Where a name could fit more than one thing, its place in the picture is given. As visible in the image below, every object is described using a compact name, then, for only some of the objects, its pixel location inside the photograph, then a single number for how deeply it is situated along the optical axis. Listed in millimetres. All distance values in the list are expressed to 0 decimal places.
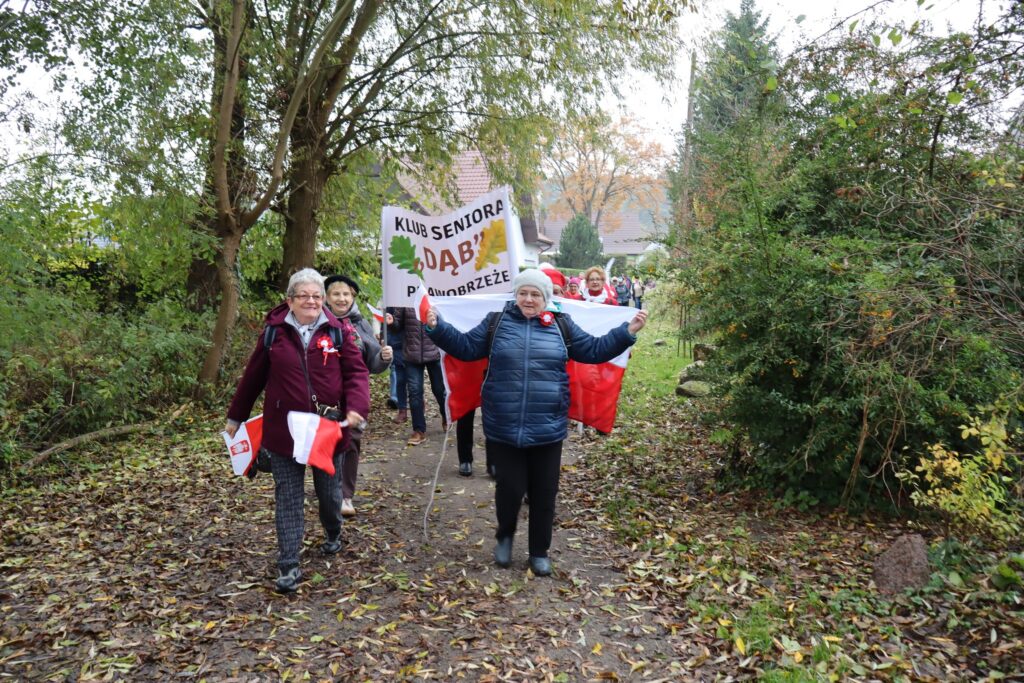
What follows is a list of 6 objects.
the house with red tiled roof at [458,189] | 13039
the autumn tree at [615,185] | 47812
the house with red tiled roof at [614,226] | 55050
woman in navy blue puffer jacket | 4641
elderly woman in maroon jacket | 4457
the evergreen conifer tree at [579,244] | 47250
